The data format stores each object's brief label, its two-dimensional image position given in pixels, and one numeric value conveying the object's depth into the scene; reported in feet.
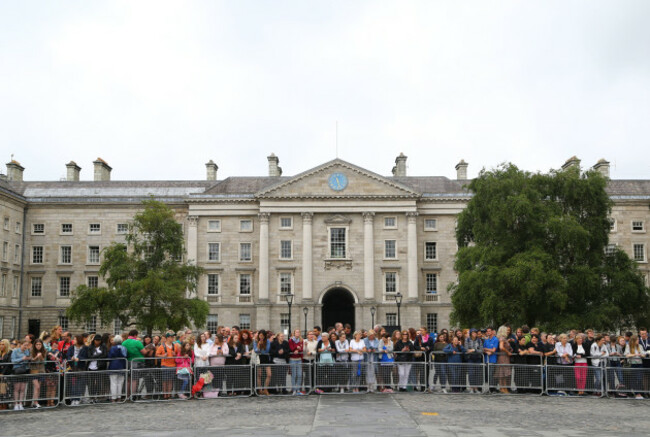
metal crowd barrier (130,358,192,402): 61.21
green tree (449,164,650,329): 122.42
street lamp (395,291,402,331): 177.64
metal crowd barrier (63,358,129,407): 58.70
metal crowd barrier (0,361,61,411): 55.42
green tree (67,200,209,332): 145.89
